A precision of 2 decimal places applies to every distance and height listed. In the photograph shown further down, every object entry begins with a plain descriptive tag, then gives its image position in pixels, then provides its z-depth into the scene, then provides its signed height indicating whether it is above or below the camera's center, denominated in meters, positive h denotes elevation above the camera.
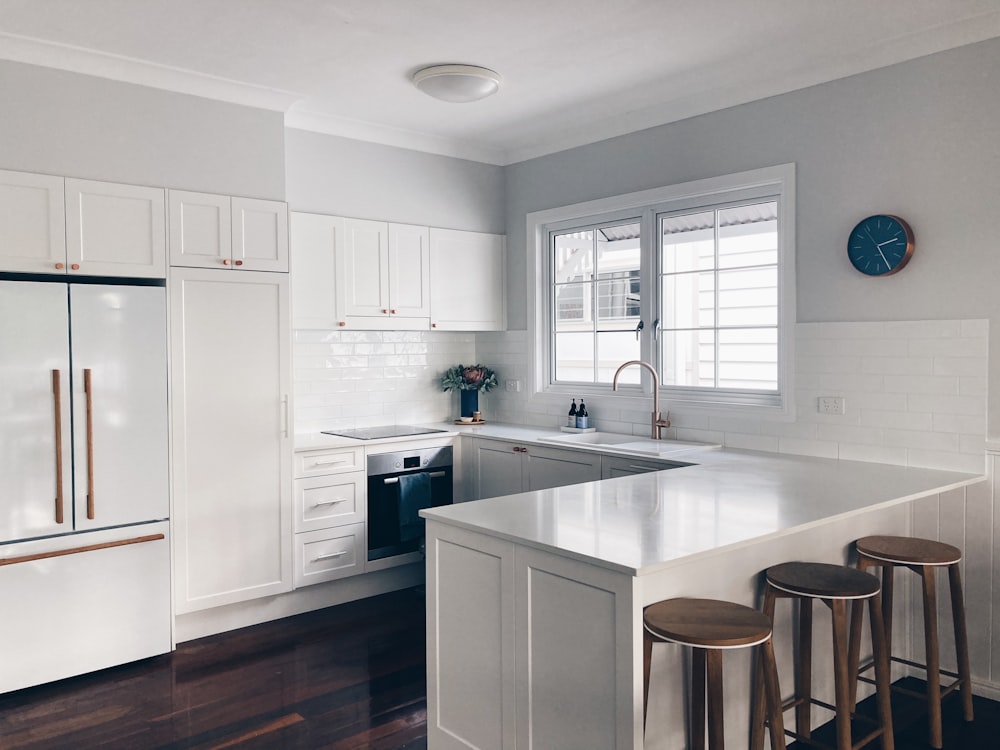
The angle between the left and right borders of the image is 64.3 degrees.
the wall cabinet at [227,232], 3.88 +0.66
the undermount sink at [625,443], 4.08 -0.45
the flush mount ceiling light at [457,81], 3.78 +1.35
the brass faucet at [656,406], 4.40 -0.26
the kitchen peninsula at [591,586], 2.12 -0.69
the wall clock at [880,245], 3.45 +0.51
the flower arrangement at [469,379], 5.46 -0.12
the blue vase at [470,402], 5.49 -0.28
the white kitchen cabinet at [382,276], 4.72 +0.53
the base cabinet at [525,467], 4.22 -0.60
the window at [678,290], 4.07 +0.41
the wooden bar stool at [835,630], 2.54 -0.92
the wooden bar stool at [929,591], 2.94 -0.89
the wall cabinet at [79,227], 3.44 +0.62
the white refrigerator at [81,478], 3.39 -0.52
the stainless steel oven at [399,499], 4.60 -0.81
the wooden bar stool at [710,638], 2.16 -0.76
